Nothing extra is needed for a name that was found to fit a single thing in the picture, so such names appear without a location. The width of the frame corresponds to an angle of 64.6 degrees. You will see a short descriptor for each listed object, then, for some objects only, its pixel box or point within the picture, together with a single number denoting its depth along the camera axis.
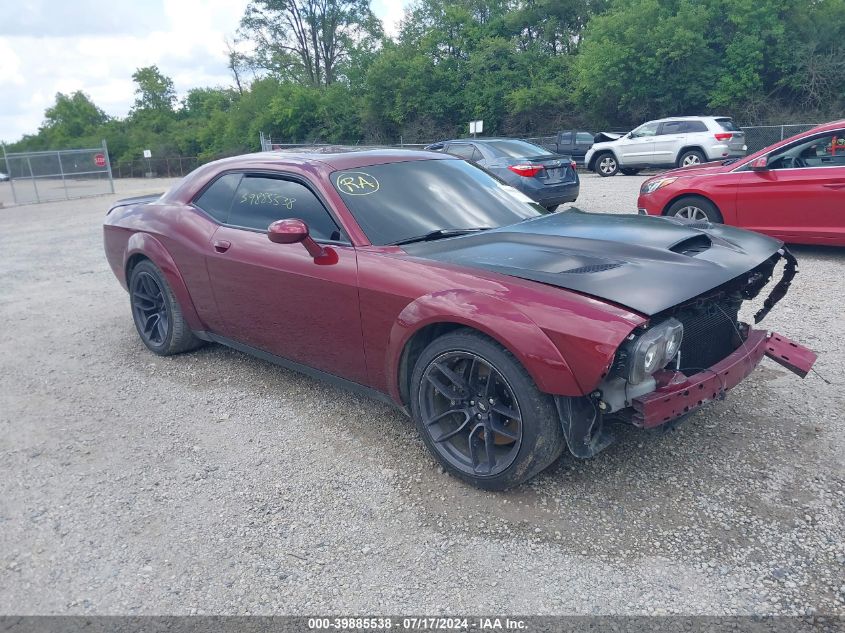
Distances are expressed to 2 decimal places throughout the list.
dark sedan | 10.75
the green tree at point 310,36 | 54.47
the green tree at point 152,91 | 76.44
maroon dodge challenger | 2.78
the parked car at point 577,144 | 25.56
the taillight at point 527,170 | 10.77
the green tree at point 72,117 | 78.25
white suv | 18.42
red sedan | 6.75
